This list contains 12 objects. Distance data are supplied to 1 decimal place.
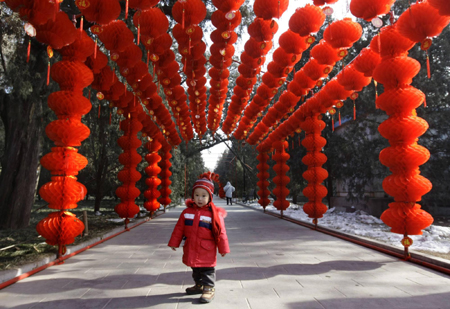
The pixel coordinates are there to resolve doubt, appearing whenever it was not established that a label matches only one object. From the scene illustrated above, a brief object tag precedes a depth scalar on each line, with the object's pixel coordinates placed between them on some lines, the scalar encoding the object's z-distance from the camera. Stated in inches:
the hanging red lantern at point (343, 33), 204.4
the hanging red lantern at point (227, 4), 184.1
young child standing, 130.6
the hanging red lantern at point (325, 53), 232.1
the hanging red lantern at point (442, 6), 140.8
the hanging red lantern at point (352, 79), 245.3
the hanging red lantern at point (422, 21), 162.9
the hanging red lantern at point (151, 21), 187.9
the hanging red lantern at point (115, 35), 193.3
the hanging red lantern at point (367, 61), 219.9
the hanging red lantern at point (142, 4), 173.2
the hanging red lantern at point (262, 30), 210.1
